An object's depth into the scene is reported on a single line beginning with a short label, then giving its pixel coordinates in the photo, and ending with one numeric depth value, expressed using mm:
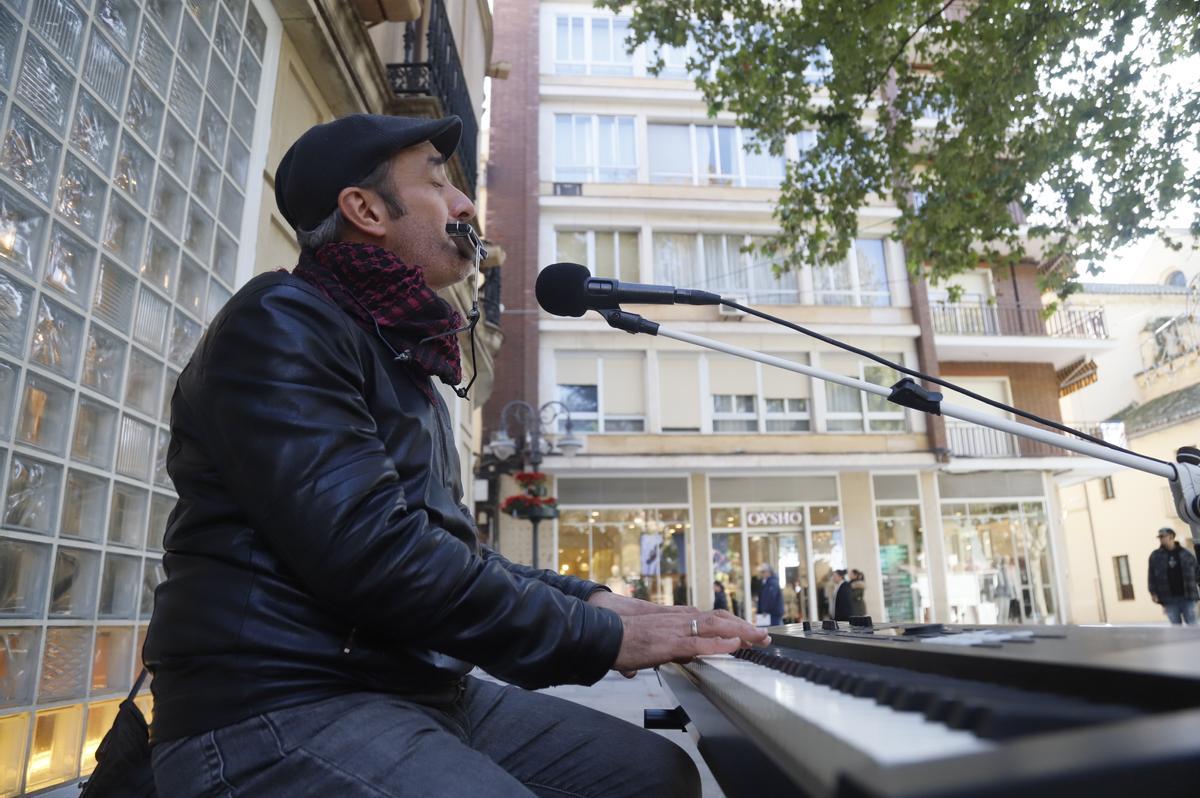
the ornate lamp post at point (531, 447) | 13516
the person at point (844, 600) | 12453
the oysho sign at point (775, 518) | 19625
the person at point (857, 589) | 12986
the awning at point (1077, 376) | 22228
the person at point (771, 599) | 15266
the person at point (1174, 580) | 10609
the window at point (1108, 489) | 28109
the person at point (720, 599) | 16922
